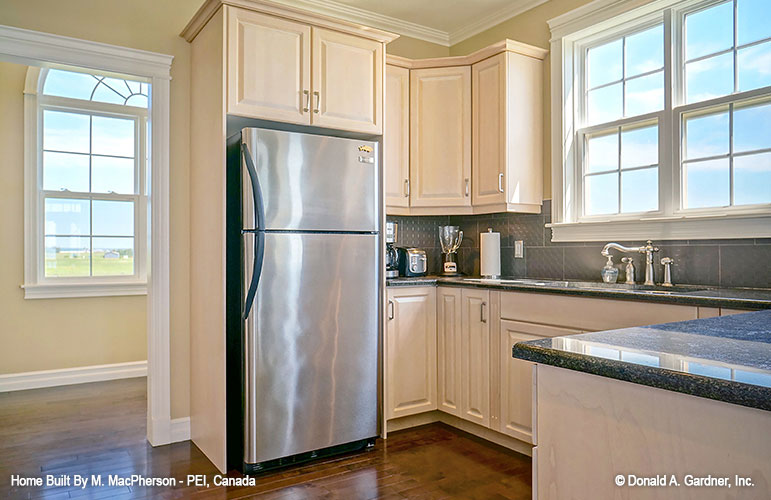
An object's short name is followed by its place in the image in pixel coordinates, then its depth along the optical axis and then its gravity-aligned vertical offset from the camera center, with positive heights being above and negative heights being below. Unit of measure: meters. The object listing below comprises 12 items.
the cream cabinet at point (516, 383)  2.84 -0.71
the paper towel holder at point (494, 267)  3.61 -0.13
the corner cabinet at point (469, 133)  3.39 +0.73
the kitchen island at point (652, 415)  0.71 -0.25
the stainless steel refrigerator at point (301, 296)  2.67 -0.25
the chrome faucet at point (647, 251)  2.85 -0.02
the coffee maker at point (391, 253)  3.63 -0.04
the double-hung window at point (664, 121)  2.64 +0.68
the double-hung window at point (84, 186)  4.47 +0.52
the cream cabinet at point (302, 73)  2.76 +0.92
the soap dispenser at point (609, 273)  3.01 -0.14
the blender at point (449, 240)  3.96 +0.05
